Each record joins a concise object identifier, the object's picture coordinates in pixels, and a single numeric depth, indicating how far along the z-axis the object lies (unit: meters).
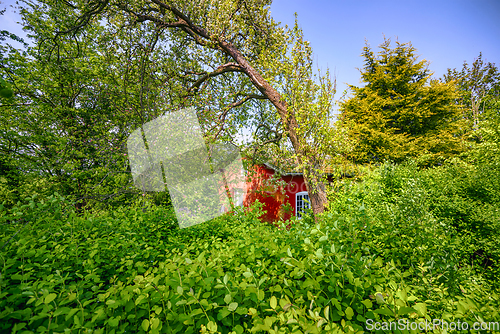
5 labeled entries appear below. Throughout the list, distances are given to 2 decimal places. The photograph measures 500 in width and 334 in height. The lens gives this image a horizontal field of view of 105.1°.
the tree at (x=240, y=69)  5.97
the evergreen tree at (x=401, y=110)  14.59
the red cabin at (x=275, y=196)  10.96
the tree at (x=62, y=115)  8.66
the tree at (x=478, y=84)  23.91
